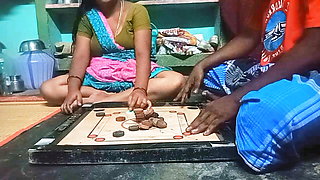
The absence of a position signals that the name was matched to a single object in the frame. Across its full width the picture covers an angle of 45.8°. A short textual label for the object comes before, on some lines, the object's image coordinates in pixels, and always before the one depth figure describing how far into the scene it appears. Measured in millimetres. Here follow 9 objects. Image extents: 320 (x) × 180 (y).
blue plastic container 2182
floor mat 1266
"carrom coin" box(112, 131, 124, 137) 905
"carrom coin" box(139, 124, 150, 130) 955
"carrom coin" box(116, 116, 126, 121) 1062
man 726
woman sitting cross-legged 1608
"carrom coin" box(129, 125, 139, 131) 954
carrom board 800
